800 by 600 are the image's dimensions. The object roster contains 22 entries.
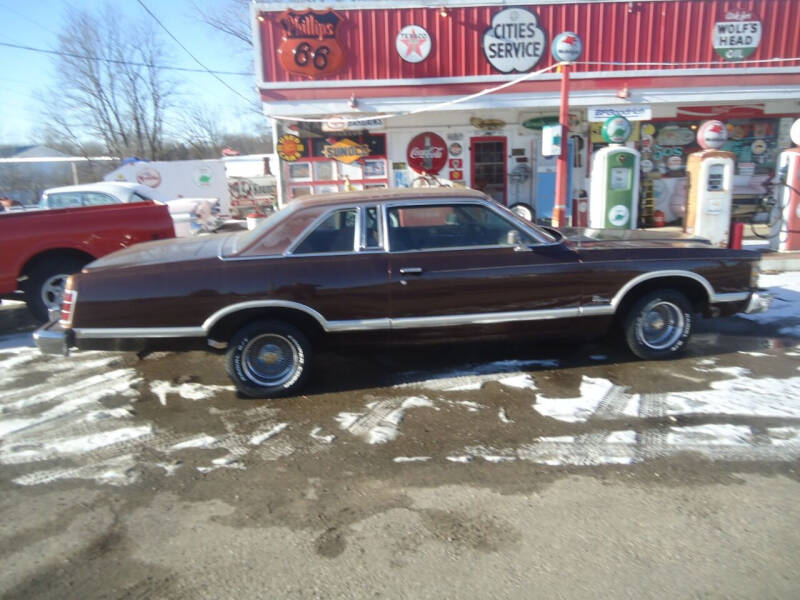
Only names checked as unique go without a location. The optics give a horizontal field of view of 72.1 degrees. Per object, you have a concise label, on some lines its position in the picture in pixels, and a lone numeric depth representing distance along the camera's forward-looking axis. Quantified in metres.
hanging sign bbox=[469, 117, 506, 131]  11.73
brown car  4.11
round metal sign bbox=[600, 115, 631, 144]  8.36
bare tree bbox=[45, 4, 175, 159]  30.36
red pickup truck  6.25
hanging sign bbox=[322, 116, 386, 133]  10.73
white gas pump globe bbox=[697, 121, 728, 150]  8.38
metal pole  8.12
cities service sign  10.64
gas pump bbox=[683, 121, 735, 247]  8.43
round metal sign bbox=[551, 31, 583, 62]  8.10
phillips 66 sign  10.55
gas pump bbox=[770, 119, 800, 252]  8.45
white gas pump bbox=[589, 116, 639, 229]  8.38
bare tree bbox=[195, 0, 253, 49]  27.61
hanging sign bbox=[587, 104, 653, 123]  10.52
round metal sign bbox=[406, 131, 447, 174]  11.80
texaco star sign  10.66
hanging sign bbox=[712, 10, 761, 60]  10.70
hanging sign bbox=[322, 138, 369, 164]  11.65
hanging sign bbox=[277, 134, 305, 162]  11.45
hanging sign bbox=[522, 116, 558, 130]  11.67
